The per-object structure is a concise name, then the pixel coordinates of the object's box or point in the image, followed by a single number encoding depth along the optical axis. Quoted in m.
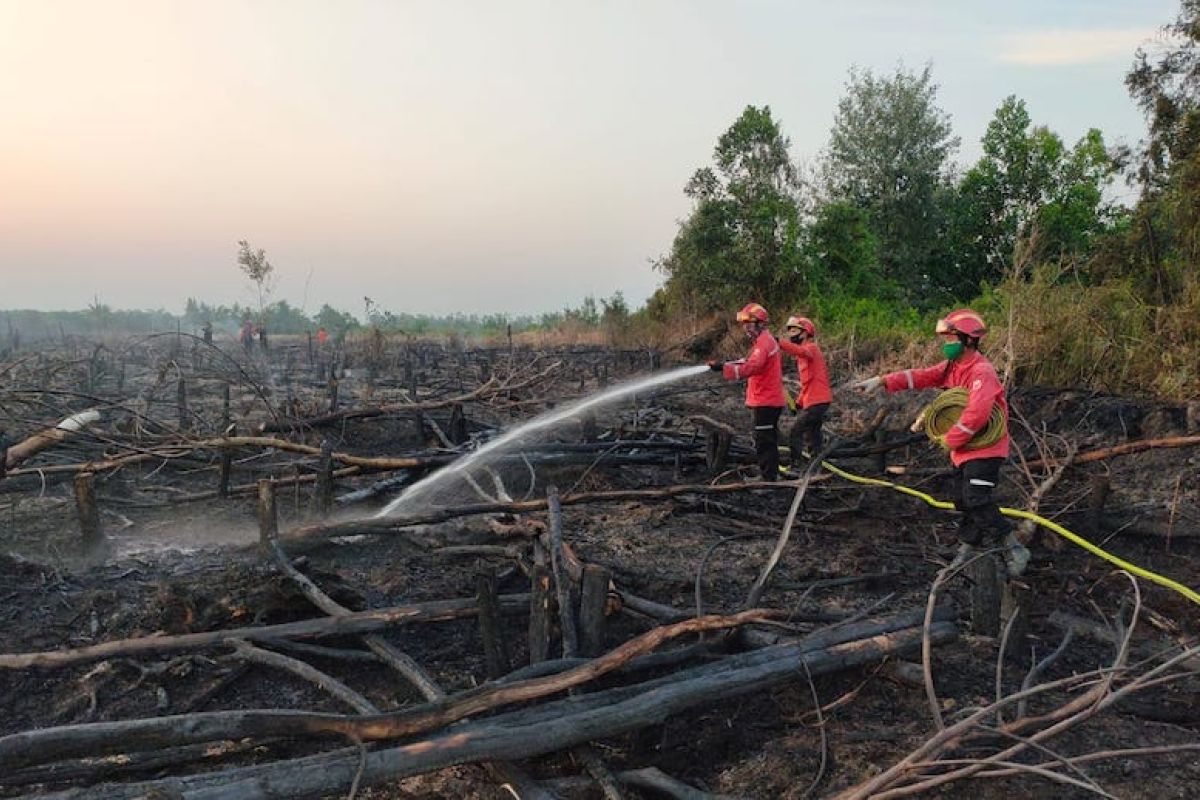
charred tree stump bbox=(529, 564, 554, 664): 3.61
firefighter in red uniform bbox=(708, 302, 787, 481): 7.62
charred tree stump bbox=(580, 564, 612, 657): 3.57
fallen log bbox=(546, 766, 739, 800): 2.81
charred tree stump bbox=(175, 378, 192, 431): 9.54
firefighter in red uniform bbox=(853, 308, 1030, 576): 5.10
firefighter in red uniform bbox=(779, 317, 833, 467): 7.66
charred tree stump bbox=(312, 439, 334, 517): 6.29
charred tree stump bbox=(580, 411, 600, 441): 8.88
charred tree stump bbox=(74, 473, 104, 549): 5.67
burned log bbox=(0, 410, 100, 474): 6.13
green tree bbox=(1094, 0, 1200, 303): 11.95
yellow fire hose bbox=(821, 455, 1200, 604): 4.04
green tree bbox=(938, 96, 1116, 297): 26.81
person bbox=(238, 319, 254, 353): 22.37
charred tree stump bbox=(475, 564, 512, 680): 3.71
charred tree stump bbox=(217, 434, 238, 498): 6.93
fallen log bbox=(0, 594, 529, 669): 3.73
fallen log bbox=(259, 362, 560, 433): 8.68
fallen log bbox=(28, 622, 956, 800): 2.52
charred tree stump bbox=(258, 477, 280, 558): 4.99
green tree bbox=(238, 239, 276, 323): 24.38
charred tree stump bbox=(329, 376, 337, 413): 10.28
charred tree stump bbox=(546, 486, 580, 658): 3.67
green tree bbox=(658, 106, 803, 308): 22.41
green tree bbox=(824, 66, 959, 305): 28.14
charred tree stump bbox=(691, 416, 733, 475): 7.92
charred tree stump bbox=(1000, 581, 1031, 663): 3.88
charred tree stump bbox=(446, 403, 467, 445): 9.18
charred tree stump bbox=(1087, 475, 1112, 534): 6.01
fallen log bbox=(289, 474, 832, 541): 5.31
